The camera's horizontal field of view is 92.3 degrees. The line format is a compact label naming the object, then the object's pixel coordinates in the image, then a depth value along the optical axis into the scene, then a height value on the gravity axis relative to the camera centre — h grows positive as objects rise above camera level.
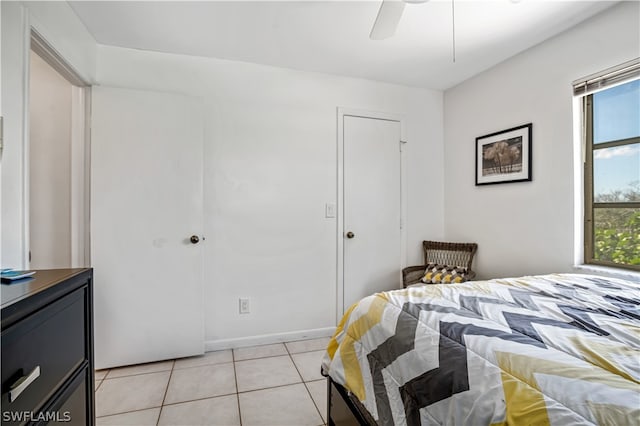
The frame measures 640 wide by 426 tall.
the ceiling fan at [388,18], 1.48 +1.00
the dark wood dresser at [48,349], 0.68 -0.37
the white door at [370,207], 2.84 +0.07
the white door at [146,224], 2.13 -0.08
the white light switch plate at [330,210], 2.77 +0.03
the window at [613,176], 1.86 +0.25
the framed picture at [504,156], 2.39 +0.48
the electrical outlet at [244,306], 2.53 -0.77
